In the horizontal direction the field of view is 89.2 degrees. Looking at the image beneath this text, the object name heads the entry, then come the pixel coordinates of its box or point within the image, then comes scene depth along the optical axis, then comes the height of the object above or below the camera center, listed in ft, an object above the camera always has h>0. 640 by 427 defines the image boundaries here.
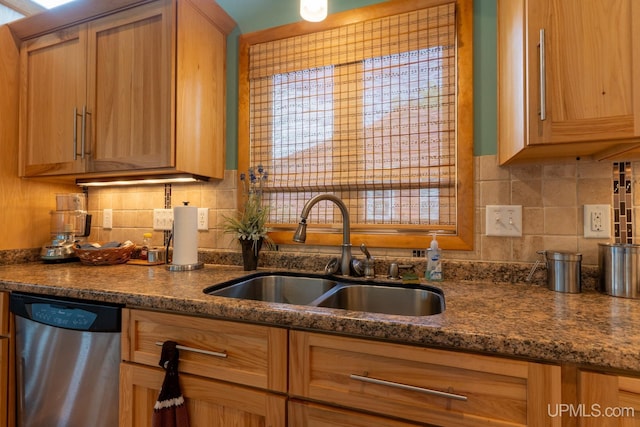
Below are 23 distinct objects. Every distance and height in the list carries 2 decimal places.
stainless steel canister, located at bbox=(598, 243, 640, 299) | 3.16 -0.52
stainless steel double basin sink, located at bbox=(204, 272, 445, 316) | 3.72 -0.95
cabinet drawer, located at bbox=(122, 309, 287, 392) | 2.73 -1.19
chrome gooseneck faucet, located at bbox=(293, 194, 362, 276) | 4.32 -0.33
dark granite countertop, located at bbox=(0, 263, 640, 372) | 2.07 -0.79
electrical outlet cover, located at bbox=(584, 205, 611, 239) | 3.65 -0.04
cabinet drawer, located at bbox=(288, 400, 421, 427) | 2.45 -1.57
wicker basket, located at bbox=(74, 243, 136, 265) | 5.07 -0.63
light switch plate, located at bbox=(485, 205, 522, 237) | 3.96 -0.03
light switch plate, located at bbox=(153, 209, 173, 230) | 5.67 -0.06
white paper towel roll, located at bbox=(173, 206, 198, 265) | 4.70 -0.25
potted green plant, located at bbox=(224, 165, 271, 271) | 4.69 -0.19
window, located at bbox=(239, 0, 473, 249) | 4.26 +1.38
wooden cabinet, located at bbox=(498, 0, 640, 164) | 2.64 +1.21
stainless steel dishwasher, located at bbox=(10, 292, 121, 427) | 3.38 -1.62
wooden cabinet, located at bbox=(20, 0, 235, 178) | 4.50 +1.84
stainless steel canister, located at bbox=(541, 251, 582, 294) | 3.40 -0.57
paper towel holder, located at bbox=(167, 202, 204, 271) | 4.69 -0.74
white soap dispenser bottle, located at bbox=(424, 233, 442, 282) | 4.00 -0.57
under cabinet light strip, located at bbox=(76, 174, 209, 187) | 5.18 +0.60
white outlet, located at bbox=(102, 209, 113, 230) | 6.16 -0.07
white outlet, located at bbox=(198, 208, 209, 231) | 5.45 -0.05
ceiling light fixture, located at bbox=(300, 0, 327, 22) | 4.16 +2.67
